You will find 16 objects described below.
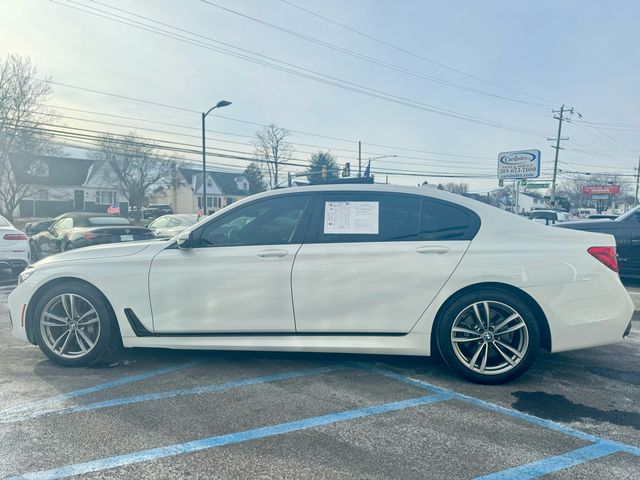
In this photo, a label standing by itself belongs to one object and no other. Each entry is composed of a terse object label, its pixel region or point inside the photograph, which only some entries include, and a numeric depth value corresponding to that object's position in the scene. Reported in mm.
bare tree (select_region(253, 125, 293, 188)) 53875
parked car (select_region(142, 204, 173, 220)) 48181
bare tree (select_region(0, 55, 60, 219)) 24516
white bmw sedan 3514
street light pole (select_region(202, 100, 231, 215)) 23047
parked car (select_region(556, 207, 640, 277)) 8000
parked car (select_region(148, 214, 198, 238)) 15312
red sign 74069
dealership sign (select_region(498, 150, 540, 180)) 15078
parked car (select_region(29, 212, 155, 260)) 10602
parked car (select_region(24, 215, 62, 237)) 21562
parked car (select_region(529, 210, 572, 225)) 24017
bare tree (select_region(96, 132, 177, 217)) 46312
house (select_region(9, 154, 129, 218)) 47406
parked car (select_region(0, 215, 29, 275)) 8258
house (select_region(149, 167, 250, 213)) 65312
